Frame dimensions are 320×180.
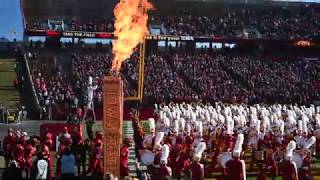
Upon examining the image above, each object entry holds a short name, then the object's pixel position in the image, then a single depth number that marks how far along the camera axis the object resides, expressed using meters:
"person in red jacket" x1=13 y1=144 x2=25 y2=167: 14.85
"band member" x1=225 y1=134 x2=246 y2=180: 11.88
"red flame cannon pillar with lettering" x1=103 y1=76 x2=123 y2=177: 12.29
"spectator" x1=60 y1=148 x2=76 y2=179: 13.22
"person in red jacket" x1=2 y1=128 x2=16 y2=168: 15.74
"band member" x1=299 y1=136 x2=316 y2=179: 12.41
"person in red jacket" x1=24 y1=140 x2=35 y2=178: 14.88
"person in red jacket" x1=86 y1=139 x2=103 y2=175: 14.48
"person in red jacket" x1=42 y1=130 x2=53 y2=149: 15.92
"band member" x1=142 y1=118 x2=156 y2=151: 16.23
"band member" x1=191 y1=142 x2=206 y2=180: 12.66
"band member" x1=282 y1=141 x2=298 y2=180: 12.16
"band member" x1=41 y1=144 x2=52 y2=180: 13.77
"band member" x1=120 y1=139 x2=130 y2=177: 13.47
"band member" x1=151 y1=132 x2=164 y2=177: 13.56
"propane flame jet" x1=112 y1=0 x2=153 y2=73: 13.14
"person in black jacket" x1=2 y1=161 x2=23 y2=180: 11.97
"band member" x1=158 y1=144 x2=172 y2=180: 12.45
